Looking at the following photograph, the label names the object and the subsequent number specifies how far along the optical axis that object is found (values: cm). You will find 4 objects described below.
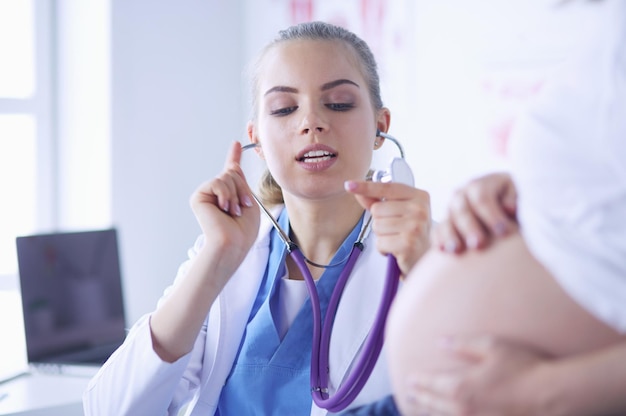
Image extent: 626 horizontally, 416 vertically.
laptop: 186
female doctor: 118
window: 253
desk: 162
